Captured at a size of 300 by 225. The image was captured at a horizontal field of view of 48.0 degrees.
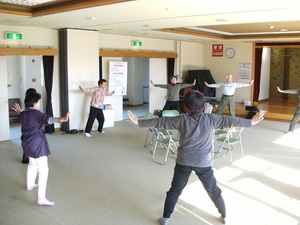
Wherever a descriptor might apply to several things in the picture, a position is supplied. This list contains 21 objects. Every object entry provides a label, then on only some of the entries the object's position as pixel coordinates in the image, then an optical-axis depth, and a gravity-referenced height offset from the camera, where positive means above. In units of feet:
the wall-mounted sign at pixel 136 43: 31.03 +2.40
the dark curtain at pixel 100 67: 28.35 +0.12
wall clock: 37.91 +1.87
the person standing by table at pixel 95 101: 24.97 -2.38
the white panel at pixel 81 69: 25.39 -0.01
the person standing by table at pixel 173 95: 26.73 -2.02
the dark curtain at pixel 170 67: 36.06 +0.25
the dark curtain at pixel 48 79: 24.99 -0.76
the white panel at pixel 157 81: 34.53 -1.21
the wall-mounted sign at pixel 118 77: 29.35 -0.70
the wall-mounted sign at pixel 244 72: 37.15 -0.26
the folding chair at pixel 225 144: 18.28 -4.68
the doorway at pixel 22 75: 30.16 -0.56
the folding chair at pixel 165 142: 18.26 -3.99
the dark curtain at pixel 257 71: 37.17 -0.14
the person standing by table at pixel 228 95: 25.76 -1.94
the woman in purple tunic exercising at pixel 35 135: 11.97 -2.37
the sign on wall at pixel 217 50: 38.68 +2.24
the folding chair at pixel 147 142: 20.22 -4.81
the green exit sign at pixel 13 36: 22.12 +2.17
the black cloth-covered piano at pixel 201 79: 36.63 -1.07
